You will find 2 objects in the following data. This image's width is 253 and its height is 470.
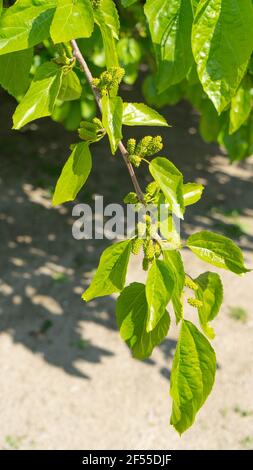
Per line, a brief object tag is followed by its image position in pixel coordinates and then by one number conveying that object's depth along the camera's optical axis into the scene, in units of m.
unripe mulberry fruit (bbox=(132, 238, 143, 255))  0.90
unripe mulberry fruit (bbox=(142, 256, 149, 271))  0.89
